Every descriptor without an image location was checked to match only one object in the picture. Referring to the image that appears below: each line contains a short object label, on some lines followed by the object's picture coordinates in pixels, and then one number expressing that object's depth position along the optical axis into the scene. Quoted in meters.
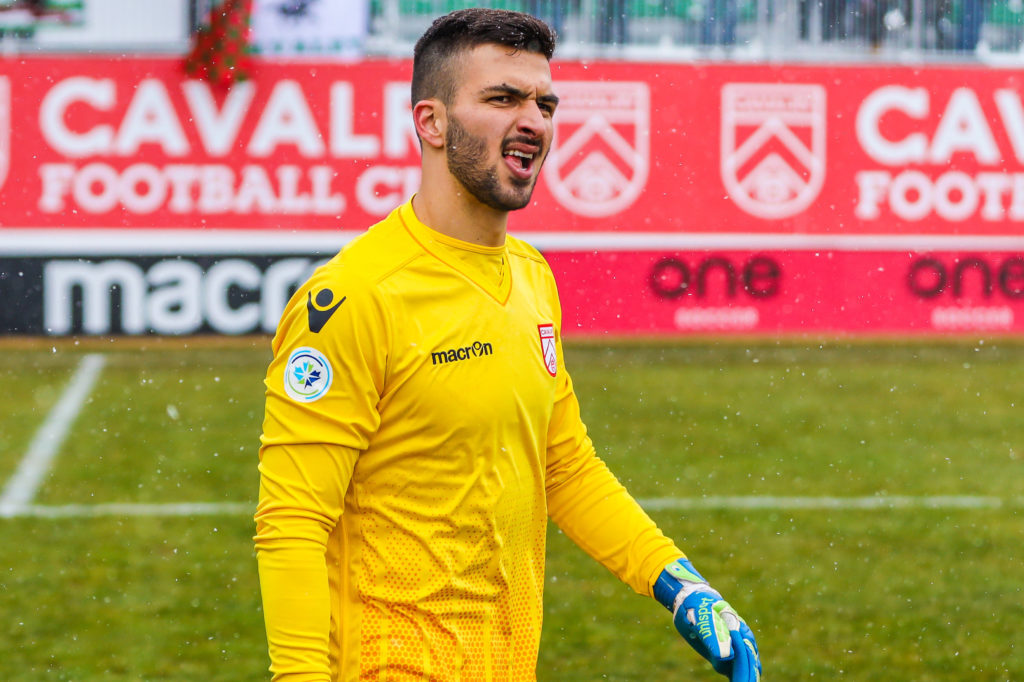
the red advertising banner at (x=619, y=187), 17.58
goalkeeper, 4.75
